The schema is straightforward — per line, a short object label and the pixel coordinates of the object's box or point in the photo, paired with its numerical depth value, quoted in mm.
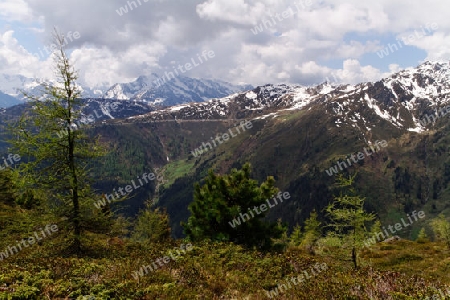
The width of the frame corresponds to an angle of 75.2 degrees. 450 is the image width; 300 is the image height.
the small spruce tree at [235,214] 20734
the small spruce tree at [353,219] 17953
